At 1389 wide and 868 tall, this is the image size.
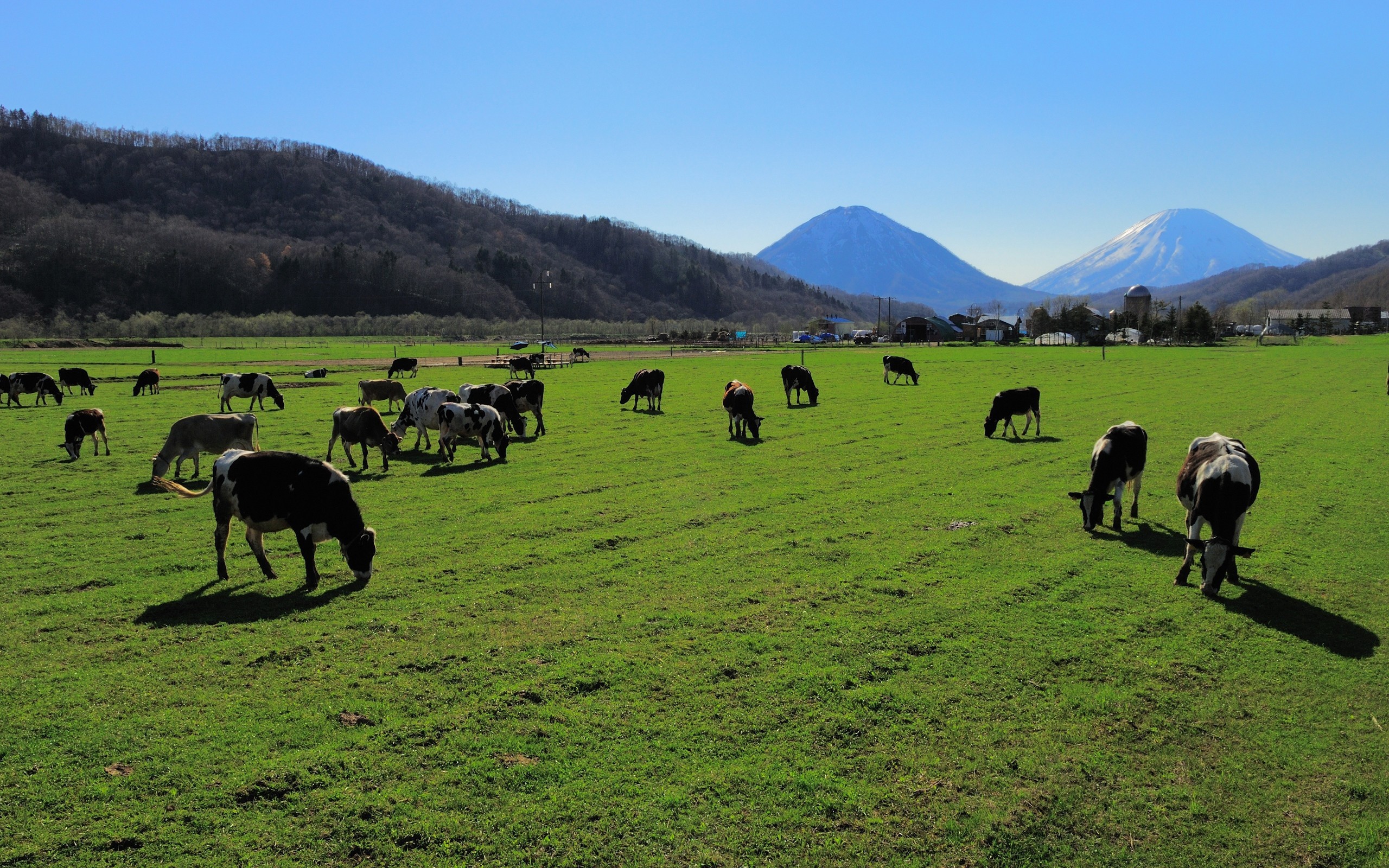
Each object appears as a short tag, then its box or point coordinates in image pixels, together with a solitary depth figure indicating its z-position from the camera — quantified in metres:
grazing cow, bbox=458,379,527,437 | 24.50
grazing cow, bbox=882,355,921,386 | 45.16
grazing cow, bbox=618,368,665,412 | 32.62
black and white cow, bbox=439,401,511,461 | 20.39
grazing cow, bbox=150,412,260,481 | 17.39
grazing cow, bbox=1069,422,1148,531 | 13.07
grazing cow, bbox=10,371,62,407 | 35.53
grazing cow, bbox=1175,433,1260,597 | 10.09
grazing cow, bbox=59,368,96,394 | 39.88
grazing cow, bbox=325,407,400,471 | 19.17
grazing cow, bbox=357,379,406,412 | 30.84
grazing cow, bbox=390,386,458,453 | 21.69
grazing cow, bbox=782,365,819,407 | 34.28
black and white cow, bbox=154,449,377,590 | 10.27
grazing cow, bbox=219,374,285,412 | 32.34
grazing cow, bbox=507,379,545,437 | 26.00
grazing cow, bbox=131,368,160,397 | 39.58
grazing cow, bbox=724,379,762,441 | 23.86
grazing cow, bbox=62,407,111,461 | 20.41
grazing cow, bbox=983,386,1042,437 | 23.84
